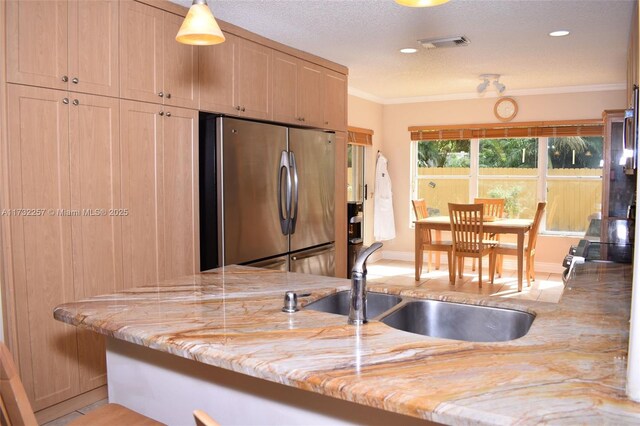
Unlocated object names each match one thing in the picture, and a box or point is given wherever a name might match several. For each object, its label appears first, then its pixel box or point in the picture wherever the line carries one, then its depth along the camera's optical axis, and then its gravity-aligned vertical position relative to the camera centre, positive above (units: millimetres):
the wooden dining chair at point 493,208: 6420 -238
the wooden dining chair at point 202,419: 876 -401
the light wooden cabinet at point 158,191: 2945 +7
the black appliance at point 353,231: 5168 -425
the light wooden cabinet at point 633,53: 3289 +1043
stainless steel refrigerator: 3396 -27
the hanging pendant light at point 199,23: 1861 +629
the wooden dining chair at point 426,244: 6047 -658
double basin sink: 1656 -441
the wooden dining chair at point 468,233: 5520 -476
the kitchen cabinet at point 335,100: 4809 +892
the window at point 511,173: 6816 +230
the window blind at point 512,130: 6363 +809
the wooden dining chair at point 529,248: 5754 -670
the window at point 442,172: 7266 +262
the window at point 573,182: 6488 +101
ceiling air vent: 4078 +1227
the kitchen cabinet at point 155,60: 2891 +814
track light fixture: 5625 +1211
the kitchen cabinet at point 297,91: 4121 +873
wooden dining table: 5492 -423
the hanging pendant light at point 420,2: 1640 +621
